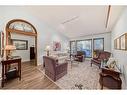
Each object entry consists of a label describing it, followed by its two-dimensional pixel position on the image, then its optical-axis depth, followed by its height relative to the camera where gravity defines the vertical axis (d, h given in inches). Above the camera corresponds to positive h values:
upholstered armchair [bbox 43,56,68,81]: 95.7 -32.9
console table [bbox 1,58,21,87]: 81.6 -20.4
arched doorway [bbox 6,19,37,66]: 121.0 +42.1
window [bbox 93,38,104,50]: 196.0 +12.4
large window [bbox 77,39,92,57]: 220.8 +5.2
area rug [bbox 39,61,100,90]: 81.8 -46.6
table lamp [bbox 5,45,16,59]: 88.6 +0.4
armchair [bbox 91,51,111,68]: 142.6 -22.2
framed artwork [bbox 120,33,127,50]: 69.0 +6.9
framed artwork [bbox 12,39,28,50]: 192.5 +10.7
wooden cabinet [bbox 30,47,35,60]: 227.8 -19.6
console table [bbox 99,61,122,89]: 61.5 -30.7
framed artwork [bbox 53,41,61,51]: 206.8 +4.7
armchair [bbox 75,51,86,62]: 196.6 -26.1
